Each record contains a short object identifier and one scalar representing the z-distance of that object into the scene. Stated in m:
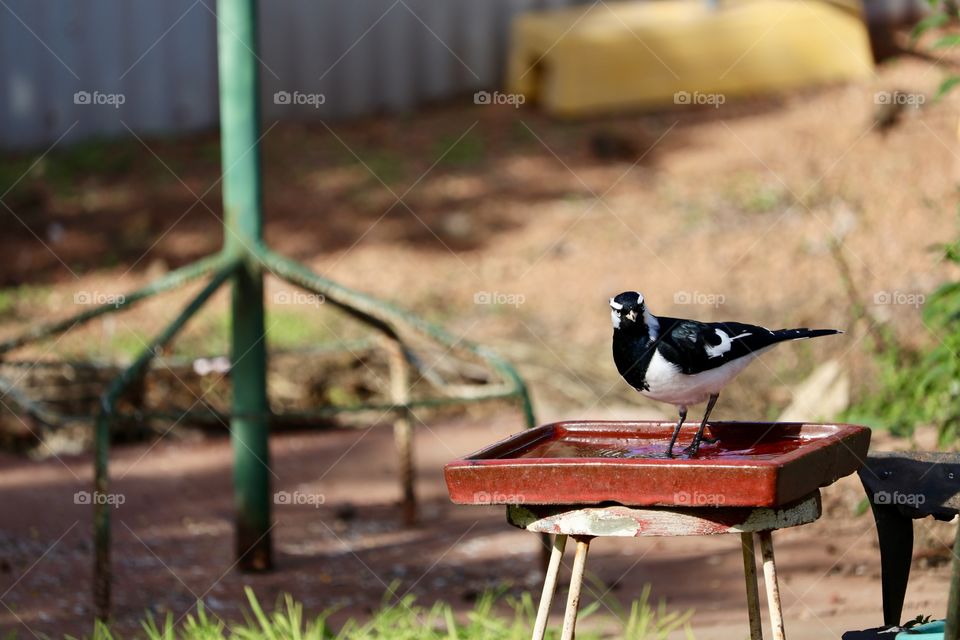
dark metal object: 6.33
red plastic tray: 5.53
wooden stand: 5.82
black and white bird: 6.23
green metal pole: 10.34
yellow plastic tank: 20.45
